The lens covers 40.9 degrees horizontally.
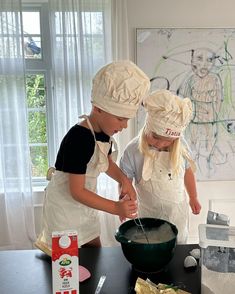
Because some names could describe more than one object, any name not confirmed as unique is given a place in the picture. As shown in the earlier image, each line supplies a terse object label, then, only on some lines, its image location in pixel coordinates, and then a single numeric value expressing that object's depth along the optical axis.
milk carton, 0.72
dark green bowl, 0.94
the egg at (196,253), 1.06
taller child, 1.05
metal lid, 0.84
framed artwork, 2.27
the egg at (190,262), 1.00
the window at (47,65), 2.16
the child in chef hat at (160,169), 1.28
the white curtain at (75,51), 2.14
